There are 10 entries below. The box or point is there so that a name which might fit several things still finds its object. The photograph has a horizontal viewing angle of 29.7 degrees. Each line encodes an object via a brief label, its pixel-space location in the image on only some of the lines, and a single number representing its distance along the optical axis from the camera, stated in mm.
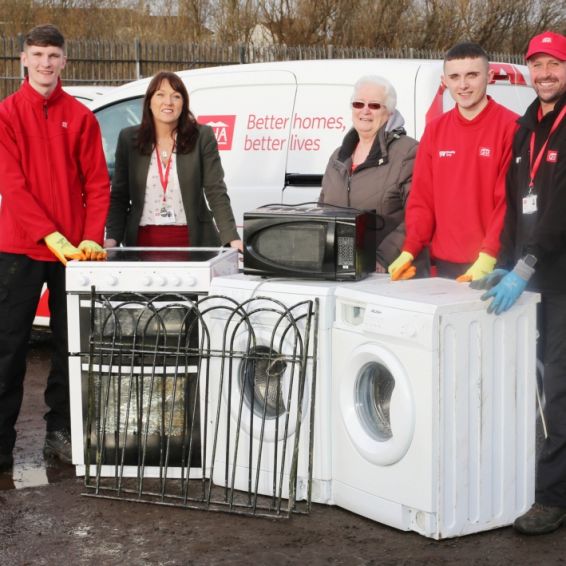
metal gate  5062
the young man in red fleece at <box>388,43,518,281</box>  5164
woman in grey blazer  5961
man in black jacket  4582
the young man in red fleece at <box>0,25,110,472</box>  5473
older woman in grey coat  5730
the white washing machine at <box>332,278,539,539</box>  4480
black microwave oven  5129
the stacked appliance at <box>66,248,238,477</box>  5320
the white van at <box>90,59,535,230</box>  6723
